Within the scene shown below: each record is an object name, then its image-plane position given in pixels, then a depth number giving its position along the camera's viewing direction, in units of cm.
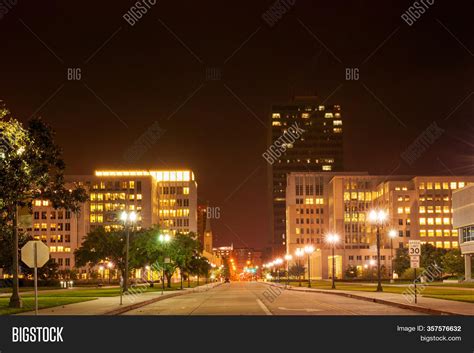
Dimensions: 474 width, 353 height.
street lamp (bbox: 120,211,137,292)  5412
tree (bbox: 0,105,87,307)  3456
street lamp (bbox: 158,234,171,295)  7944
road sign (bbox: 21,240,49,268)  2444
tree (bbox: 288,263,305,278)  18450
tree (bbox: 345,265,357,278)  17750
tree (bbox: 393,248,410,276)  15075
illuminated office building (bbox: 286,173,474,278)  19586
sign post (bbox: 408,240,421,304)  3653
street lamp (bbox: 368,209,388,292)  6128
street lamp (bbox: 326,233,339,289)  9033
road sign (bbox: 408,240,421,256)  3650
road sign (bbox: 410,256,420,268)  3700
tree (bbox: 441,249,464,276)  12256
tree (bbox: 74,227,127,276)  7569
